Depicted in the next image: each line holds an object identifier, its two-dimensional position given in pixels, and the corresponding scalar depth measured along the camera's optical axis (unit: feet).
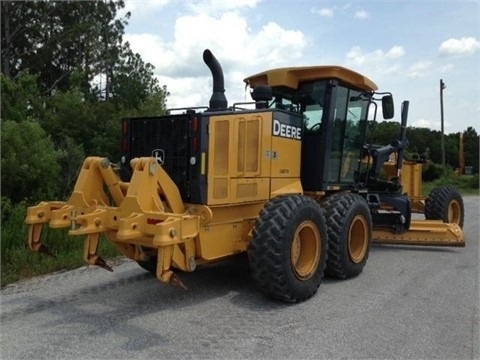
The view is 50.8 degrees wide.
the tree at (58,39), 80.28
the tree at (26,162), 29.71
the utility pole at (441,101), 115.01
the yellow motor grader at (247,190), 15.90
